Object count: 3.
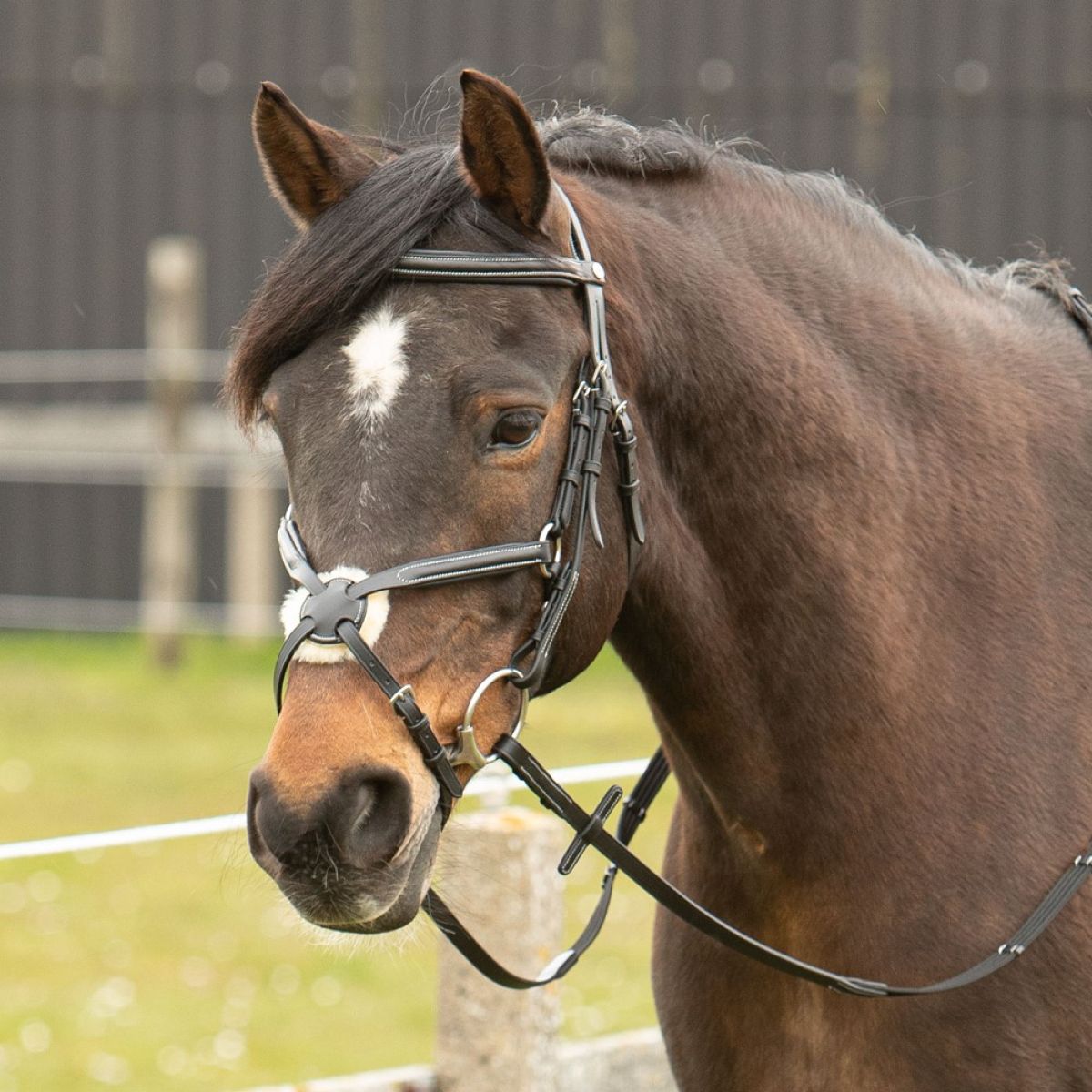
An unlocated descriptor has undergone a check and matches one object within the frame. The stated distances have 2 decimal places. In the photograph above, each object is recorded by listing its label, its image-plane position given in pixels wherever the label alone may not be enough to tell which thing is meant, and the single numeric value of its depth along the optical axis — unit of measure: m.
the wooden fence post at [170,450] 22.78
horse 4.71
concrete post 7.36
